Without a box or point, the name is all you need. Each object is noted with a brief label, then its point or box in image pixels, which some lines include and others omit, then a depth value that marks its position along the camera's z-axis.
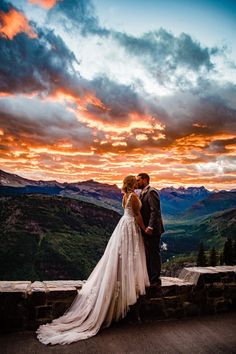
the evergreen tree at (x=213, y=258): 82.20
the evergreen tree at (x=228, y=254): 79.94
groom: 5.65
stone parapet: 4.83
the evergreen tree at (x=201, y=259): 81.75
